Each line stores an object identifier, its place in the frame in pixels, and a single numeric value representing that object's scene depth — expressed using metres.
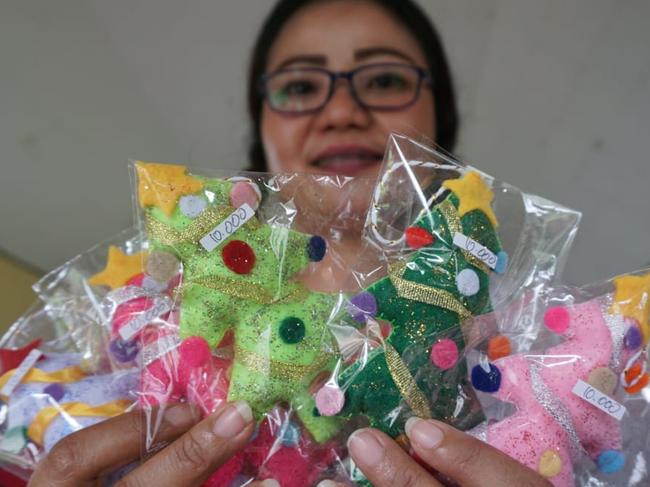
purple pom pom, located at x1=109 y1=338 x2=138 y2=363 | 0.21
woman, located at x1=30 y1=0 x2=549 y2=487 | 0.34
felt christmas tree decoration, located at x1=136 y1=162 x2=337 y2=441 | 0.17
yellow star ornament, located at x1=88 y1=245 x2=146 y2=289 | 0.22
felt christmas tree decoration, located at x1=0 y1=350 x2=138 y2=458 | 0.20
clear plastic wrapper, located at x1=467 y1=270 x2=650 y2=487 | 0.17
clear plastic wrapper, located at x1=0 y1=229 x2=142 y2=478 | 0.20
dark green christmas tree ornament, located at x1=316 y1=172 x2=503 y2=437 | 0.17
